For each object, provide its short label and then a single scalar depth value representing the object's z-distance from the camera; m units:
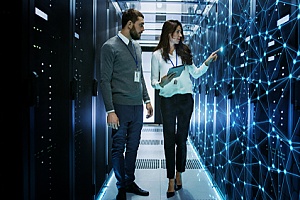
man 2.55
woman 2.83
